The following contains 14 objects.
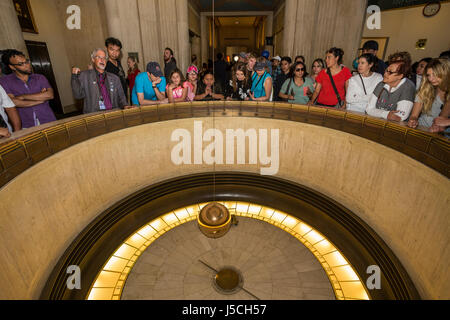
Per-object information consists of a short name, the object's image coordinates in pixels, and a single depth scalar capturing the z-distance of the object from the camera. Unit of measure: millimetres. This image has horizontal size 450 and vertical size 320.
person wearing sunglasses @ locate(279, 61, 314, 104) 3959
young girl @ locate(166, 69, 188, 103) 3775
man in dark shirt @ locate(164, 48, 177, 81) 5373
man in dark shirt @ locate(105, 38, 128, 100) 3484
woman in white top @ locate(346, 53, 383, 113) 3004
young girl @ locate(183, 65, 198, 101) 3963
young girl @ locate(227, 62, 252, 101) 4132
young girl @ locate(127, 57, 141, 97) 5062
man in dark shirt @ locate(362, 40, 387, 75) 3736
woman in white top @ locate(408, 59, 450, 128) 2209
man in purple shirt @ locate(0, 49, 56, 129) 2715
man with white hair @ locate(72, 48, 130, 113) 3051
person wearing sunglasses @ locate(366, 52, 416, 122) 2615
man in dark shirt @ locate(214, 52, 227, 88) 7102
